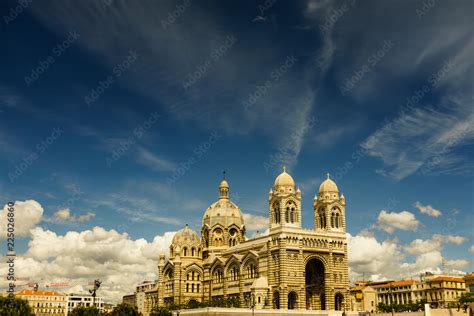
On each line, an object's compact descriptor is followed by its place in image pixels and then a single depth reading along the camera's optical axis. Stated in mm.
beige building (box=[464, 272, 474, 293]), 161450
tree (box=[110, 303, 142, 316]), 95875
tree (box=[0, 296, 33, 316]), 81375
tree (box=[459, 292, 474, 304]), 120138
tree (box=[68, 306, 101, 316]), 94062
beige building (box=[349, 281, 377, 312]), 158250
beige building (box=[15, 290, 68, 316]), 186125
